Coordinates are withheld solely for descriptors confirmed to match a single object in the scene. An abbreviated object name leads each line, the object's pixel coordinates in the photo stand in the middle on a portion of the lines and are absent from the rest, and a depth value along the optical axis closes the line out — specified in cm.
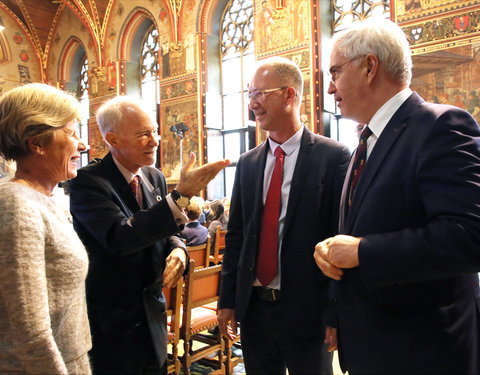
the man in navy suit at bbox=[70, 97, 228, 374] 182
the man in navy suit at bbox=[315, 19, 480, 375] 127
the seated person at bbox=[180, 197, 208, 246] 494
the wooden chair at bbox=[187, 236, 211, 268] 445
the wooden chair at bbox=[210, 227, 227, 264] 570
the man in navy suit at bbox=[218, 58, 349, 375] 199
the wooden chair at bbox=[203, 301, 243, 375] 365
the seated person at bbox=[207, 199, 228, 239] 679
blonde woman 119
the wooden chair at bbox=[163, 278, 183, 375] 306
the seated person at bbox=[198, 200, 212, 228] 659
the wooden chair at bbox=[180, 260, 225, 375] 316
